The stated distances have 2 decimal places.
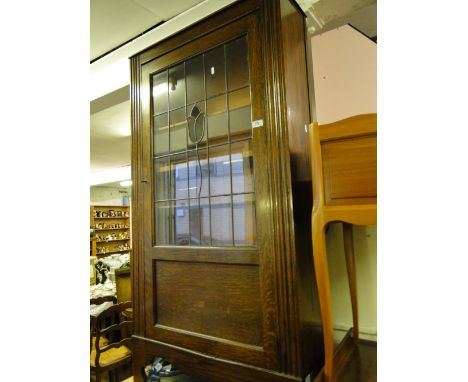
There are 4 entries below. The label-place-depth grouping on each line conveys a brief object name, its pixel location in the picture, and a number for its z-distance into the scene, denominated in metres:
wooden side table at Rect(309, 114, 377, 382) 1.01
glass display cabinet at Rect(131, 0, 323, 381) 1.13
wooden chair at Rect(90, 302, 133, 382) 2.39
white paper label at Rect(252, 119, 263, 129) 1.22
